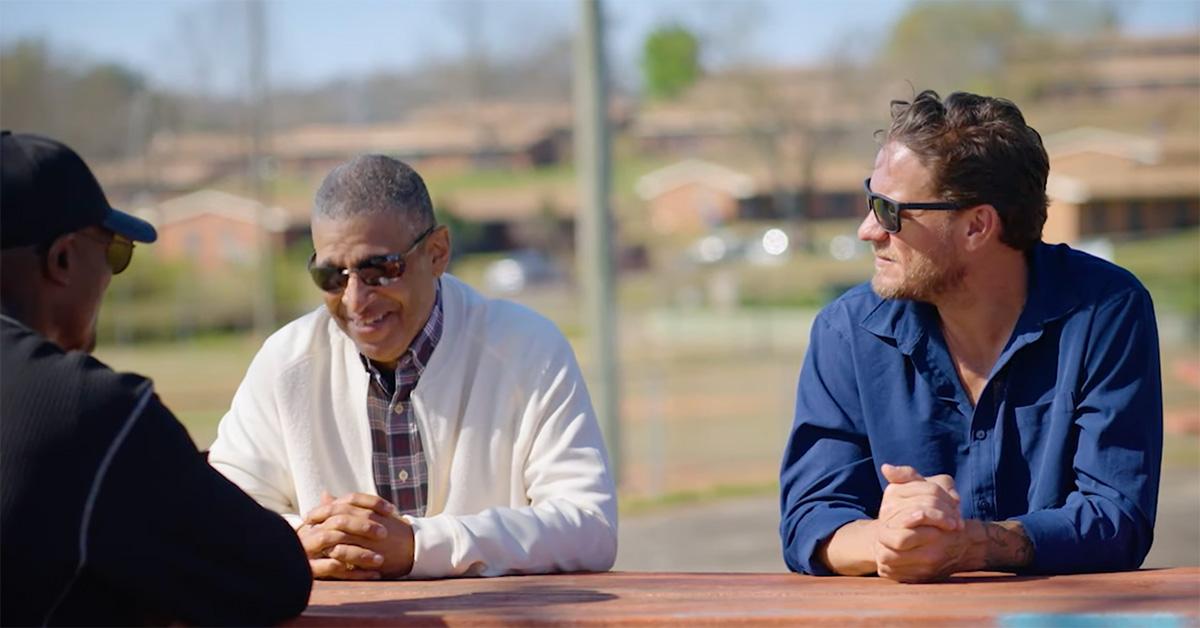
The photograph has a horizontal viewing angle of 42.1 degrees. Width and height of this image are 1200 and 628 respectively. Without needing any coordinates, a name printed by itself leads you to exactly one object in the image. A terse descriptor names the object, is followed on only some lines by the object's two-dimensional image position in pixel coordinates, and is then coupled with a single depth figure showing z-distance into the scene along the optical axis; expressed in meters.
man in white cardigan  3.33
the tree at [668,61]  98.50
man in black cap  2.18
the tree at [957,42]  68.69
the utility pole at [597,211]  15.32
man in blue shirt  3.02
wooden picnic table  2.46
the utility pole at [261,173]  46.44
